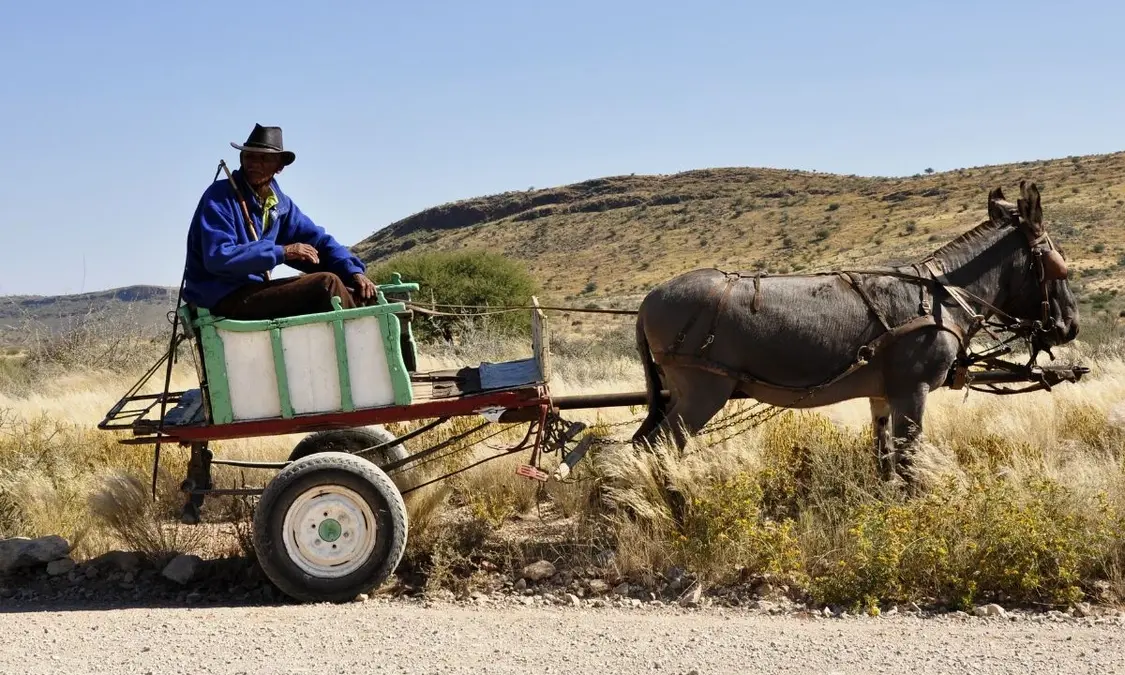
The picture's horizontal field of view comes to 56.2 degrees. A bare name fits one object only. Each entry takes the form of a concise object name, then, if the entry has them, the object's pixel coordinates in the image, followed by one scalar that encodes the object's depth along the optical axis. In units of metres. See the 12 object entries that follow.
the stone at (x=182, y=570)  6.66
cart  5.95
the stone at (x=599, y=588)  6.26
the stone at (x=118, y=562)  7.02
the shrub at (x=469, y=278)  24.56
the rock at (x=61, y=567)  6.91
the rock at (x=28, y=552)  6.89
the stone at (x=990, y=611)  5.50
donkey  6.86
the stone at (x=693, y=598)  5.95
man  6.09
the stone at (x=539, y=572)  6.49
